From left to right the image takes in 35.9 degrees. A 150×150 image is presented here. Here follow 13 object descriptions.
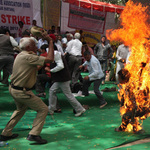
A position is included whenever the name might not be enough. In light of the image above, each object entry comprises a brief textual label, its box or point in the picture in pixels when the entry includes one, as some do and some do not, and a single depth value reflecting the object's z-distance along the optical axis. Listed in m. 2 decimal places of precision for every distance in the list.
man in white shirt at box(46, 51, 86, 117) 6.60
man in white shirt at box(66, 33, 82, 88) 9.79
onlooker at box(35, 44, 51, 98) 7.81
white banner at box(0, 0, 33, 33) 11.25
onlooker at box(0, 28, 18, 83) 8.23
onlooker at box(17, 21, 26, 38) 11.33
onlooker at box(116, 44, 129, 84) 9.72
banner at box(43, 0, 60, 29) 12.77
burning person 5.33
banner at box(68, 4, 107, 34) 14.11
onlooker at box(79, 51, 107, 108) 7.90
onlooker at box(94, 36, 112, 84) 11.28
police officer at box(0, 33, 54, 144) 4.56
